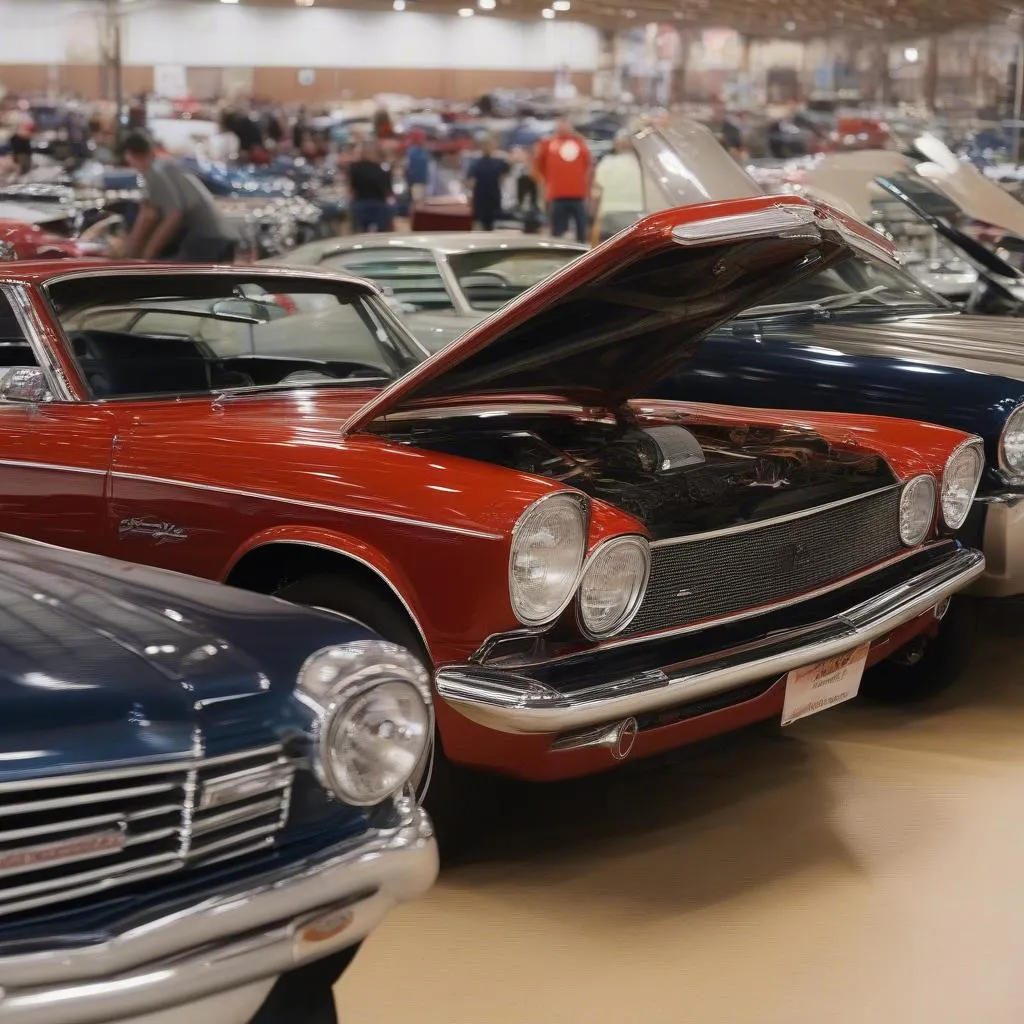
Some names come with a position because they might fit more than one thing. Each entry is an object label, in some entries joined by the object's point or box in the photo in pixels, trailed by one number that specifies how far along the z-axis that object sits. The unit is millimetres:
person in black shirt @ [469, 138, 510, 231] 13641
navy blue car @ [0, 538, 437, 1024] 1717
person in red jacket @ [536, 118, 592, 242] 12547
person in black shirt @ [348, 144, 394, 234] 12281
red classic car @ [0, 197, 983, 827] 2857
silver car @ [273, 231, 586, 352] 6754
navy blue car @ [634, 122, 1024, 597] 4281
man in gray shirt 7645
